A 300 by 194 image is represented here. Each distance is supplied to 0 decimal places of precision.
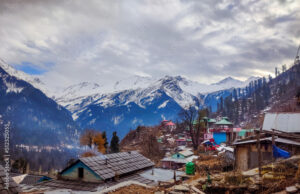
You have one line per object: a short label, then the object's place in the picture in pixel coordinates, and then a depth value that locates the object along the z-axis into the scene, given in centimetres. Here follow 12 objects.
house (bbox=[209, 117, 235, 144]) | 5903
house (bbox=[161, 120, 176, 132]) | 8828
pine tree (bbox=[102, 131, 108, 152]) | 6582
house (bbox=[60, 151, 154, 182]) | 1995
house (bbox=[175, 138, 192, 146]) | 6525
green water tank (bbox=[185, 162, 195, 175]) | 2341
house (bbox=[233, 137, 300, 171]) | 2084
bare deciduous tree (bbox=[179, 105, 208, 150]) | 5176
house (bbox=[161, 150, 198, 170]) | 3952
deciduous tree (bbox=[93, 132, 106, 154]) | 6470
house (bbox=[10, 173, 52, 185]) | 4147
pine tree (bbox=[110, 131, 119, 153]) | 5900
